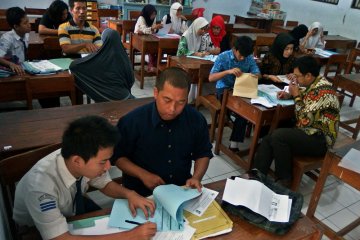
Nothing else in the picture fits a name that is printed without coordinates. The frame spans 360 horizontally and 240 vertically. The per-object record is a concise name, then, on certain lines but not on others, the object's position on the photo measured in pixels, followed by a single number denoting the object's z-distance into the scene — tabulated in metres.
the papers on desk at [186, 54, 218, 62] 3.62
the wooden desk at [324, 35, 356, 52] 5.60
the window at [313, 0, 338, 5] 6.54
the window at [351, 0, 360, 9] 6.18
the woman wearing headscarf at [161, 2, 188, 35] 5.06
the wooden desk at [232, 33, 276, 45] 4.99
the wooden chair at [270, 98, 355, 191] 2.18
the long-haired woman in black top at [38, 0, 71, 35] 3.41
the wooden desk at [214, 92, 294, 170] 2.35
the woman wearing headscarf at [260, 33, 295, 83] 3.04
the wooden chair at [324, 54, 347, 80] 4.20
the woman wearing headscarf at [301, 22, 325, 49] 5.07
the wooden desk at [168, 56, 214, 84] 3.28
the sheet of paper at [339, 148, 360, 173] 1.70
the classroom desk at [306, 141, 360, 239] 1.73
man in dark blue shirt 1.30
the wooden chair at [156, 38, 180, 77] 4.05
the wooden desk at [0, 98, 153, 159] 1.58
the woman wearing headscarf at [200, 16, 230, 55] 3.92
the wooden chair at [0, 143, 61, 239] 1.17
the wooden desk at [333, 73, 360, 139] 3.44
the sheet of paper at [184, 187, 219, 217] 1.13
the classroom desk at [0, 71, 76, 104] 2.21
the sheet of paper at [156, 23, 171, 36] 4.64
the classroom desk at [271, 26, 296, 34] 6.28
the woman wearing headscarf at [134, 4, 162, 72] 4.51
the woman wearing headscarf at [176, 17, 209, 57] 3.72
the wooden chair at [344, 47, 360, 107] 4.80
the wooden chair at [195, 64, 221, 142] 2.93
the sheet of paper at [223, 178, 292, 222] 1.13
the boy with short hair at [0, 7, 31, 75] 2.78
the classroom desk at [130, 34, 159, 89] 4.12
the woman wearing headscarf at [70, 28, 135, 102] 2.37
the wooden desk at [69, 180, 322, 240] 1.07
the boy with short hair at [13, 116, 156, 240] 0.96
